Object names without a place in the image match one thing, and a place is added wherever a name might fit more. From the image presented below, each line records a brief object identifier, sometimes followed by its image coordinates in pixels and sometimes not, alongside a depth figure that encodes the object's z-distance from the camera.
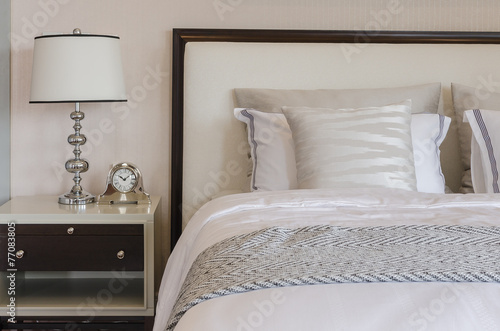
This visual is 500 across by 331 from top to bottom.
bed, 1.24
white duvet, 1.15
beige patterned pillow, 2.38
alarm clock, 2.74
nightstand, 2.54
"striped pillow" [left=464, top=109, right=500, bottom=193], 2.54
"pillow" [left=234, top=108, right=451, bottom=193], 2.55
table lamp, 2.53
